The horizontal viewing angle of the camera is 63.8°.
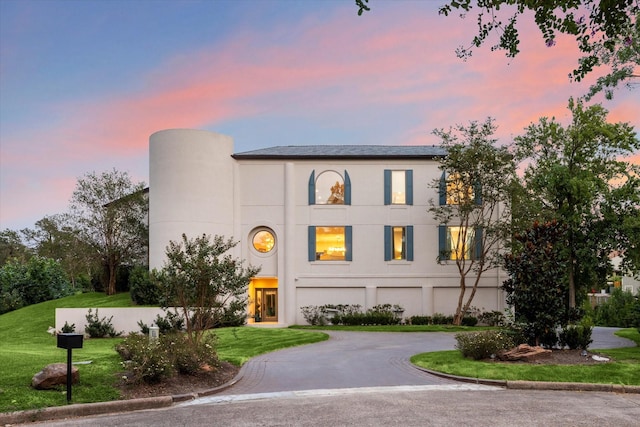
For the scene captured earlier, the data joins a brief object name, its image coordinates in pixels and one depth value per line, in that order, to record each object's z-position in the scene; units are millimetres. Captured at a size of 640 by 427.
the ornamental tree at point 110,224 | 32500
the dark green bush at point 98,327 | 24938
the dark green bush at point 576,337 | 14805
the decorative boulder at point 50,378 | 9766
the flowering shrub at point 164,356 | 10648
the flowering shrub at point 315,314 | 29422
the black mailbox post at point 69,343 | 9406
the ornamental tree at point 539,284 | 14875
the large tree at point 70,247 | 32344
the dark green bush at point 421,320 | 29453
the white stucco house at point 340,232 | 29984
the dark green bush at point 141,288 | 27247
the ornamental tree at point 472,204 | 27531
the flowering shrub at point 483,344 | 14031
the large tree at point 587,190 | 23812
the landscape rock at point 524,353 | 13594
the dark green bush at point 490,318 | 29525
